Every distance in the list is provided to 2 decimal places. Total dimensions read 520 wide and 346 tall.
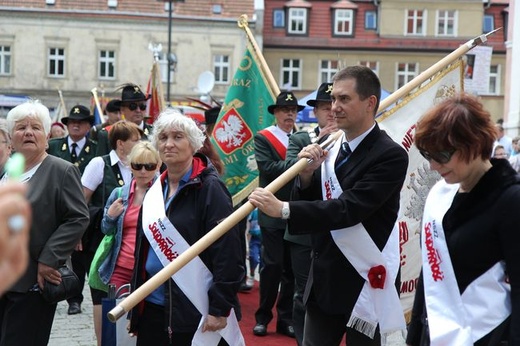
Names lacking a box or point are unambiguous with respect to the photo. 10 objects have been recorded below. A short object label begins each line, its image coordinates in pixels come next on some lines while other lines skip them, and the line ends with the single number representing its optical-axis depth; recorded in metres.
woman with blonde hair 5.50
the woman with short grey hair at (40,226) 4.67
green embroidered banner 9.48
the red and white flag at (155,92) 12.34
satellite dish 23.91
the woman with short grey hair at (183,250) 4.45
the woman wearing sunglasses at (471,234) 3.17
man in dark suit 4.10
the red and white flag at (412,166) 5.81
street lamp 26.85
